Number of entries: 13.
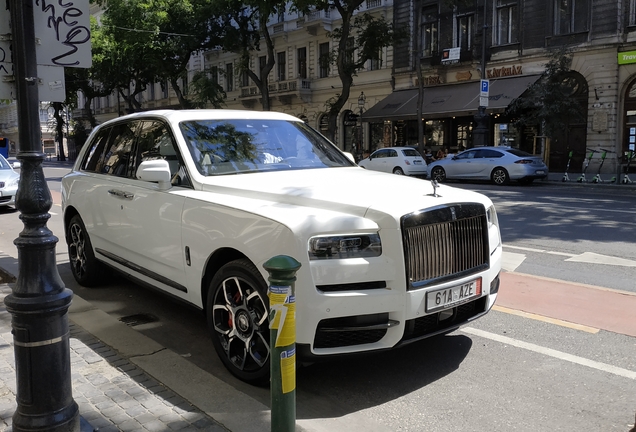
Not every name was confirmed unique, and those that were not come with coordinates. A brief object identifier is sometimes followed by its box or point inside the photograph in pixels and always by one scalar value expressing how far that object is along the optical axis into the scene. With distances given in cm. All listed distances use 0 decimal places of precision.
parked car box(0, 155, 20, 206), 1412
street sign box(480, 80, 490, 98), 2470
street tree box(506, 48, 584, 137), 2395
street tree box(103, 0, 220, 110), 3369
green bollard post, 264
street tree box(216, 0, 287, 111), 3006
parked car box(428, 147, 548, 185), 2102
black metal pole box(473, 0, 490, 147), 2623
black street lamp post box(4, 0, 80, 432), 287
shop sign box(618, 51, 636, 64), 2461
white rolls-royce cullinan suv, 358
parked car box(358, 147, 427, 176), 2458
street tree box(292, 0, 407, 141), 2608
